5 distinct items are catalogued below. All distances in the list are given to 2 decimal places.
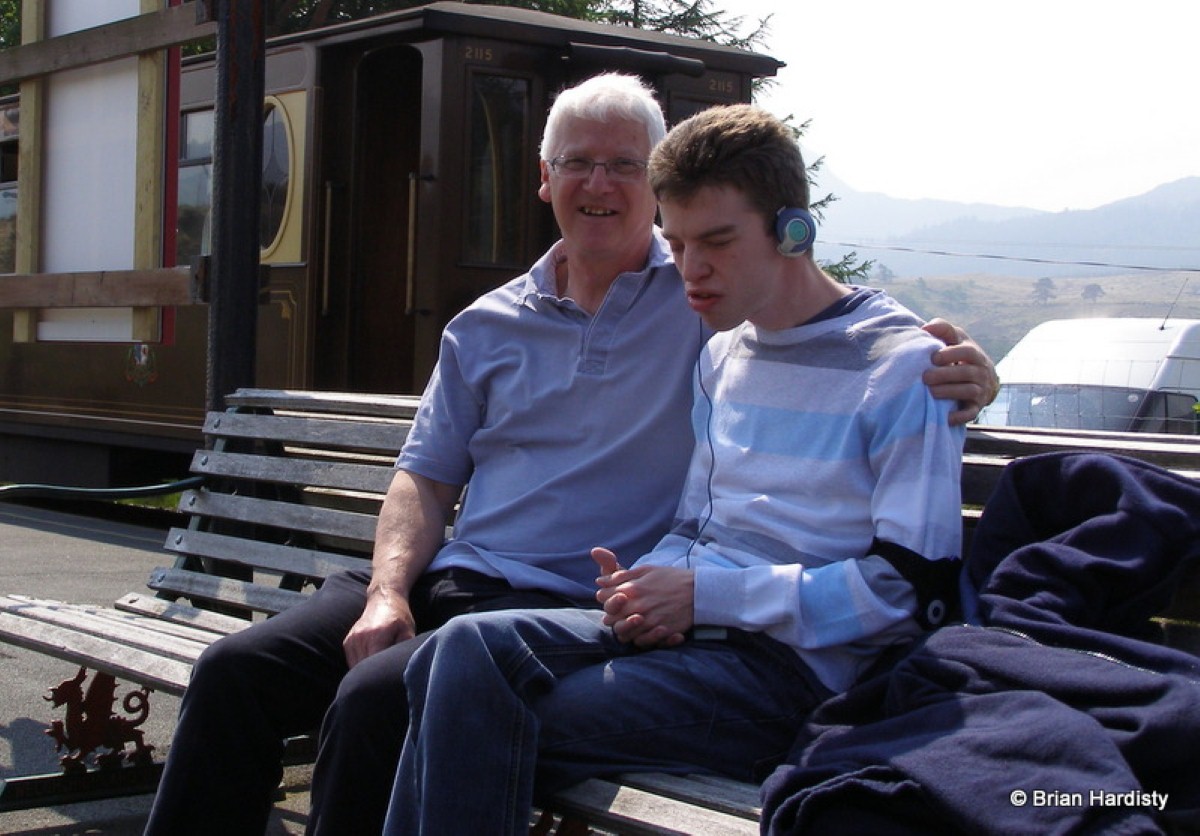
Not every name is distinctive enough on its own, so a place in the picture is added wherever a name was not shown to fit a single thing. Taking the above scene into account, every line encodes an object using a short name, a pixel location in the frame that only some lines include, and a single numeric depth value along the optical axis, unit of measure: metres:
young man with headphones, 2.32
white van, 16.97
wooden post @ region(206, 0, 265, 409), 4.92
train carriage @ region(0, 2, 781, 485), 8.67
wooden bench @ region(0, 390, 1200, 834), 3.69
